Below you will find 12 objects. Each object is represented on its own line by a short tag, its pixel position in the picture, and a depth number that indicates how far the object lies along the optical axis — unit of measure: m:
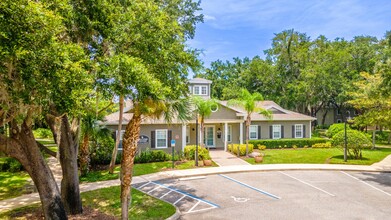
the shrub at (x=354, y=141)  19.92
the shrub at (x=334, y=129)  29.32
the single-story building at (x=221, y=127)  21.11
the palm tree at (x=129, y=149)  7.99
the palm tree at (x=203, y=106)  19.29
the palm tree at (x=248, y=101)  20.67
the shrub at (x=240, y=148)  21.98
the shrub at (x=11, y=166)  16.40
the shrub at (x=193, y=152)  19.72
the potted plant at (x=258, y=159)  19.72
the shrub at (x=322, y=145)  27.05
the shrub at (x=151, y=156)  19.16
